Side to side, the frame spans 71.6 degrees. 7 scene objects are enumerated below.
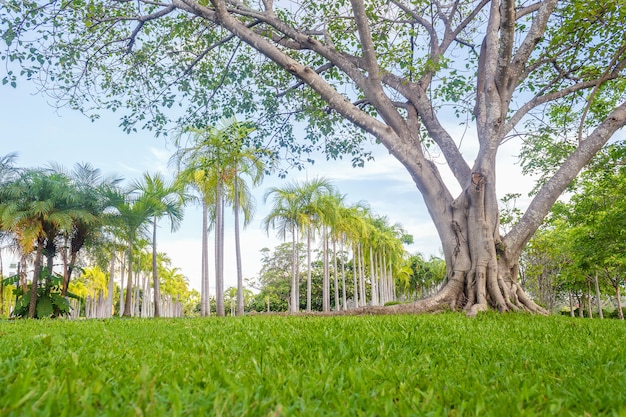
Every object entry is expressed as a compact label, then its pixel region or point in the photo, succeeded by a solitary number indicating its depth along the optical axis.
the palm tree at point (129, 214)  24.01
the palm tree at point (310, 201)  32.03
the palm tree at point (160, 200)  24.47
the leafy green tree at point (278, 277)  60.53
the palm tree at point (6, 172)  23.04
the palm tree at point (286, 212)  30.98
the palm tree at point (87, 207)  23.00
